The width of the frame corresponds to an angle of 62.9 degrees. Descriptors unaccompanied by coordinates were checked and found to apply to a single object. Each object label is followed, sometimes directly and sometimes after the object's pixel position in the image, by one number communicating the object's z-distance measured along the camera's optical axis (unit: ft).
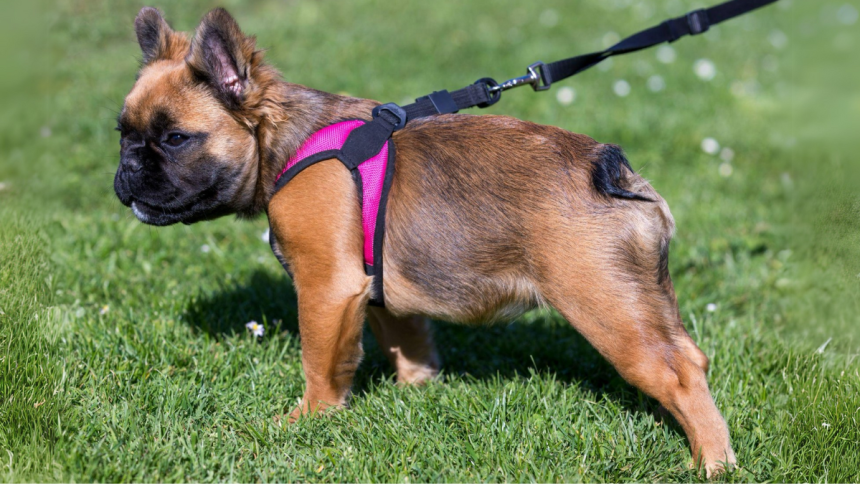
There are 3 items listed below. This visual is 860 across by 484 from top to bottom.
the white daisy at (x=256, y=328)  12.45
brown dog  9.47
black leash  11.73
